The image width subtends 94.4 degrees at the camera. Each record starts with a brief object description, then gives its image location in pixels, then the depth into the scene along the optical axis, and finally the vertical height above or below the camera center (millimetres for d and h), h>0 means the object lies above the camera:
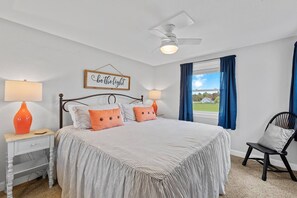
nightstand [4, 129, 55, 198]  1594 -664
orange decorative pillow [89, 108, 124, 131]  2100 -325
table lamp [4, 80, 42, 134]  1693 +11
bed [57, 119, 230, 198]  970 -551
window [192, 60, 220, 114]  3418 +349
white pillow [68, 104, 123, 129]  2125 -285
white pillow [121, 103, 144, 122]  2852 -286
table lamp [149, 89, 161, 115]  4047 +160
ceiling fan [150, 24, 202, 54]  1927 +864
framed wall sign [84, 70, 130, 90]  2783 +405
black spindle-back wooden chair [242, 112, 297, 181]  2107 -756
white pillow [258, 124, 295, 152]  2152 -574
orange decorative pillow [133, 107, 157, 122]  2896 -313
